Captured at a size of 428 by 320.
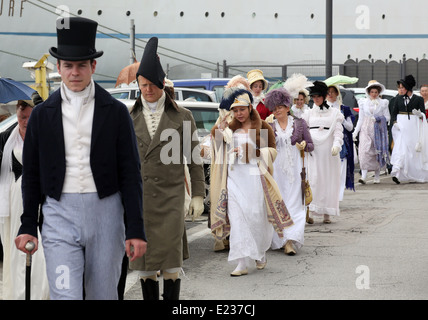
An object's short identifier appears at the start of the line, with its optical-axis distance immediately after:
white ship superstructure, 46.22
